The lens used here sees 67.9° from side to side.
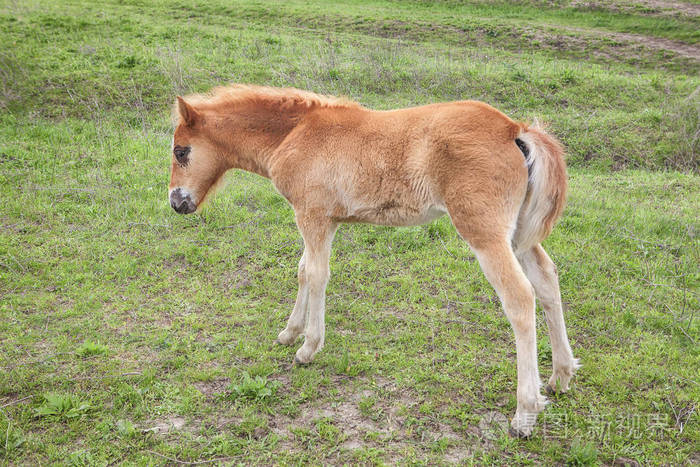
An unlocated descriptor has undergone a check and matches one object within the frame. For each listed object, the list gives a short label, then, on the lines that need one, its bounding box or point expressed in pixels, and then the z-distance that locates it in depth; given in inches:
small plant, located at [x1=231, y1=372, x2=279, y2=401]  158.7
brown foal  143.3
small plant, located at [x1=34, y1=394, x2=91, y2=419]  148.1
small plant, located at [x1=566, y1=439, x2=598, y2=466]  133.3
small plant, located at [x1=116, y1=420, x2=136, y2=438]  142.4
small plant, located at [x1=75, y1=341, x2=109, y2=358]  176.6
